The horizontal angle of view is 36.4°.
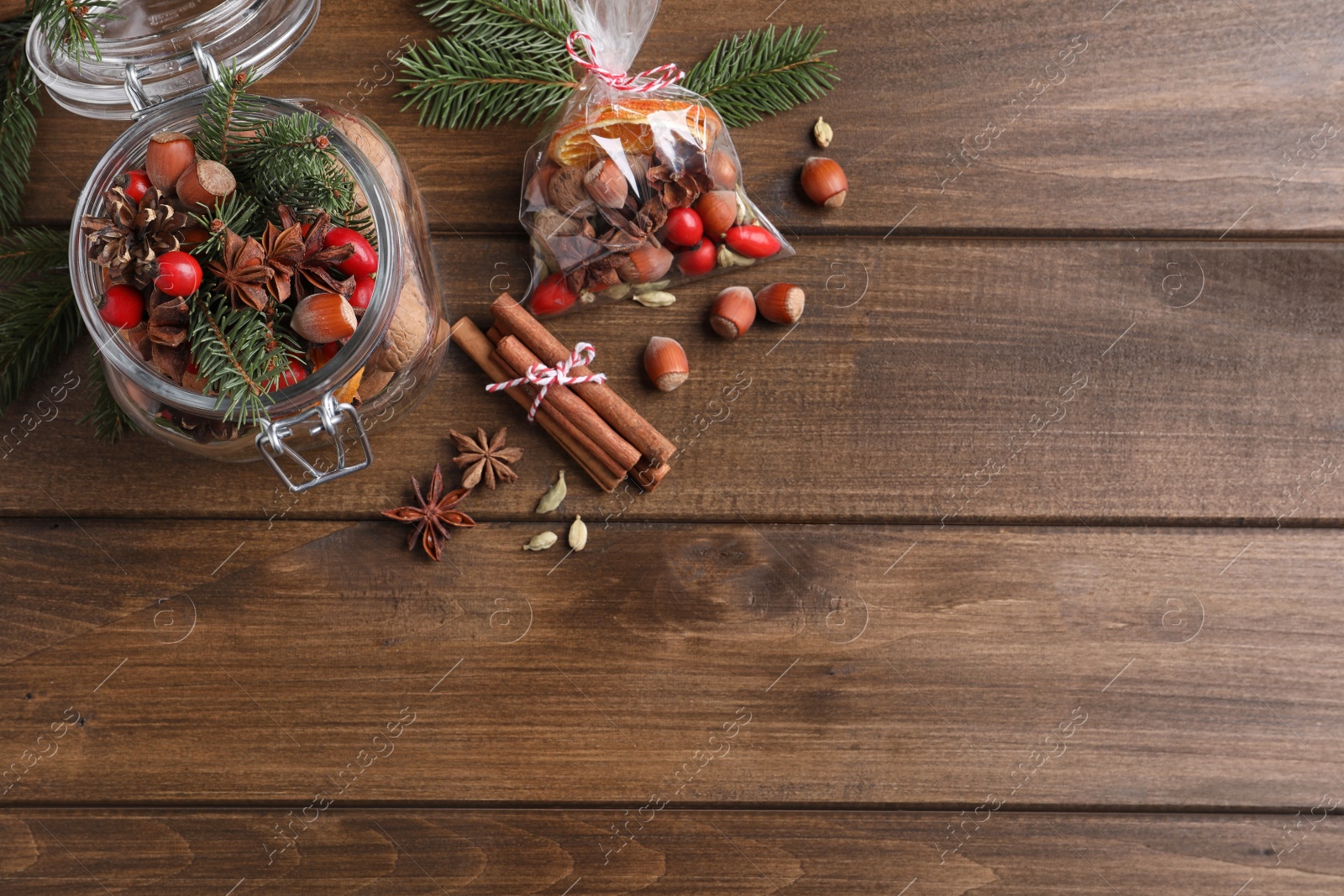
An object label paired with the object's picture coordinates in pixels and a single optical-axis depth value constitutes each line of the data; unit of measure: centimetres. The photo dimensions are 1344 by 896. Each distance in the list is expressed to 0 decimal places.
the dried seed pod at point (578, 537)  78
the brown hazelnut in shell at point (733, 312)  78
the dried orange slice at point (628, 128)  76
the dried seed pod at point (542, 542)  78
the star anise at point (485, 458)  78
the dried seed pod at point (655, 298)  79
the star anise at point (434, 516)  78
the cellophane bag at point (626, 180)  76
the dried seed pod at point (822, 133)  78
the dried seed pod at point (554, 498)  78
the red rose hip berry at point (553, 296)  78
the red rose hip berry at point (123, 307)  69
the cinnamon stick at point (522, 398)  78
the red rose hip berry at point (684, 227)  76
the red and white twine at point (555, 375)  77
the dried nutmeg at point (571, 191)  76
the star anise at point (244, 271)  68
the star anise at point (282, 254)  69
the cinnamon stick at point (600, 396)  78
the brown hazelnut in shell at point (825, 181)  78
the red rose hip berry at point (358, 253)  70
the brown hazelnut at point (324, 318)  69
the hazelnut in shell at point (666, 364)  78
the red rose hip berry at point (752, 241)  77
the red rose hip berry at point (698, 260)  77
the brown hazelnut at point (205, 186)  68
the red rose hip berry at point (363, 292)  71
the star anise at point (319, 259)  69
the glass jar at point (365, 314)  70
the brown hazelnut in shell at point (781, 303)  78
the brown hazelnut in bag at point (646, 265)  77
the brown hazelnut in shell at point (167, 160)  69
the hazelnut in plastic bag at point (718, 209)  77
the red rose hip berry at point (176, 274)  67
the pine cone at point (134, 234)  68
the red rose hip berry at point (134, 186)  70
